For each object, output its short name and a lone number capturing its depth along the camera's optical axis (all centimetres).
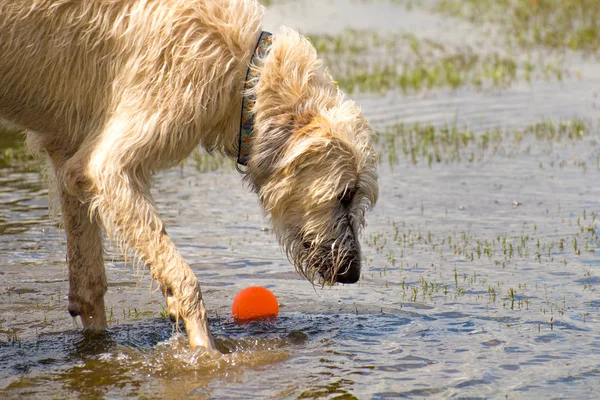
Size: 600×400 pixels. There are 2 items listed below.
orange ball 1273
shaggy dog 1048
